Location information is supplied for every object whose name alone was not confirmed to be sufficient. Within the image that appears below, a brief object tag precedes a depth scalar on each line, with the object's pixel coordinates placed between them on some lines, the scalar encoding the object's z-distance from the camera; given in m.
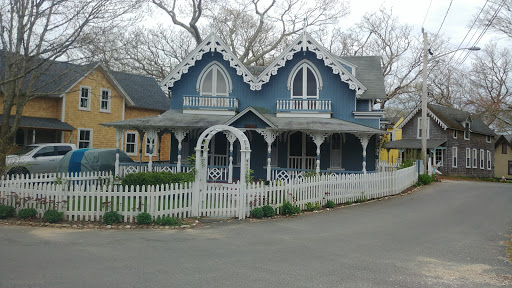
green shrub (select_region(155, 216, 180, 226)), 11.16
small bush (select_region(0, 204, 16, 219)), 11.32
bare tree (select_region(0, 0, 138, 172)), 14.68
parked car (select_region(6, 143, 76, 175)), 19.42
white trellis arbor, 12.15
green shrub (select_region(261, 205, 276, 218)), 12.53
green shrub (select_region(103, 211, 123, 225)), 10.97
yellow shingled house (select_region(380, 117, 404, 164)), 47.37
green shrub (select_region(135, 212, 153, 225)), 11.04
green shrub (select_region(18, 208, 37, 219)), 11.19
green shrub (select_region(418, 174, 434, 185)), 24.48
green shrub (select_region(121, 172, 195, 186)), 14.63
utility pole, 24.50
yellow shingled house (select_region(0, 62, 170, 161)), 26.53
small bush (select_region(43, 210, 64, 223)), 10.95
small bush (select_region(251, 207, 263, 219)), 12.38
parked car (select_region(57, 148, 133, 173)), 18.00
